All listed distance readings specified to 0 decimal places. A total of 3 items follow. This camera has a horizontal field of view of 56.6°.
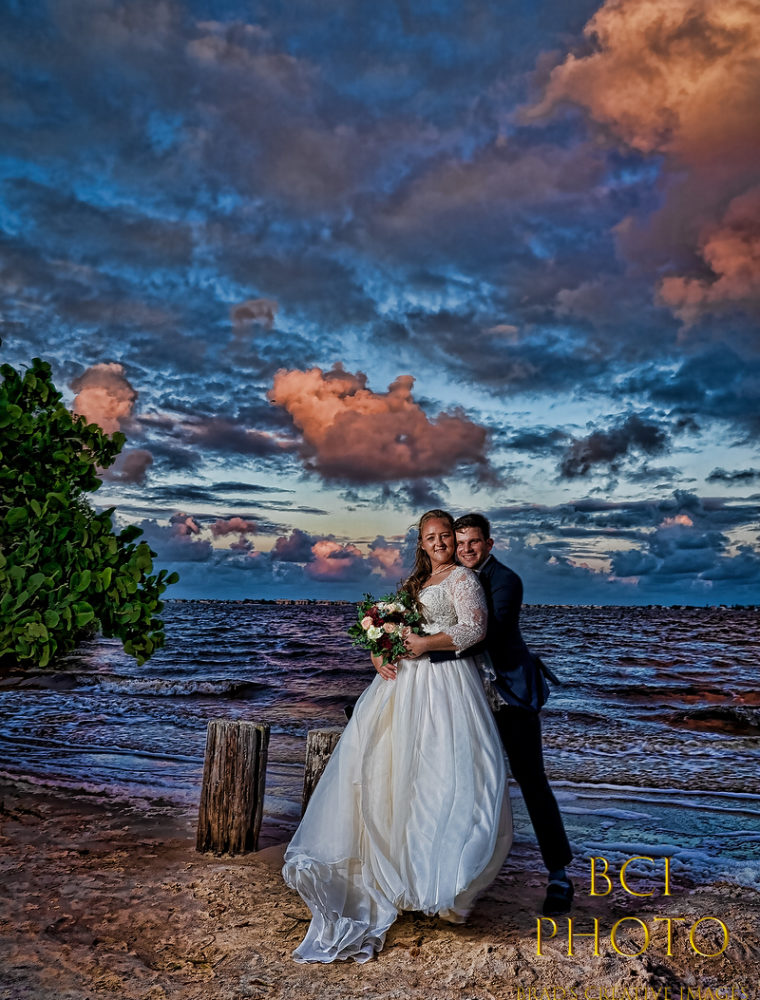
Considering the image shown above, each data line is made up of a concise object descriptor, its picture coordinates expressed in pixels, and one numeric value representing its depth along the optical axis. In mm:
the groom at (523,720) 5164
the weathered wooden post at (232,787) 5941
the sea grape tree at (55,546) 5406
